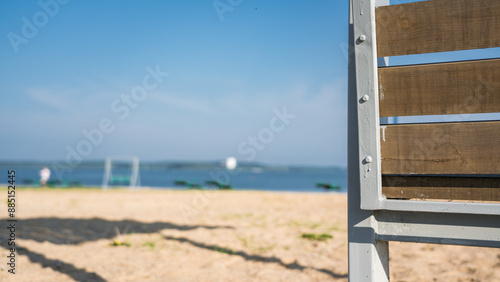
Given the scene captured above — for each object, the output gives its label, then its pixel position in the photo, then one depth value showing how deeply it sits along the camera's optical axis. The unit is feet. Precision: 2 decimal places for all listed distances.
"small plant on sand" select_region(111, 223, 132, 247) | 17.82
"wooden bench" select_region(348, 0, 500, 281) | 5.21
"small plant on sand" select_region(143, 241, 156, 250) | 17.66
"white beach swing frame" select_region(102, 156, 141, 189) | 80.74
